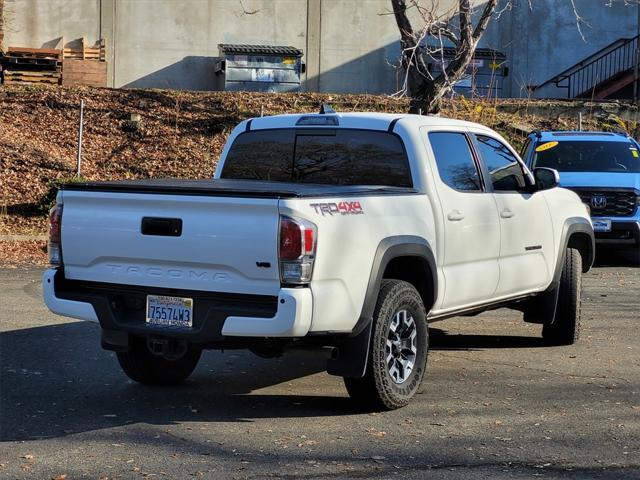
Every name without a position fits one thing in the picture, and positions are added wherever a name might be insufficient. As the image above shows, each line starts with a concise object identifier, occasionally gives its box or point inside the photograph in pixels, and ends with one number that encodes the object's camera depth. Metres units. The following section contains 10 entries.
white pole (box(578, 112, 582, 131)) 23.43
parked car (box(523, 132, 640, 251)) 14.62
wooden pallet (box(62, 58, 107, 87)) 27.66
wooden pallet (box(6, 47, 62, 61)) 27.60
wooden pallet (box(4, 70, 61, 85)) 26.23
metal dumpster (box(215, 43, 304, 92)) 31.09
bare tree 17.95
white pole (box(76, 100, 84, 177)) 19.33
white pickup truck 5.96
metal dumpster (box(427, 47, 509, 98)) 30.75
